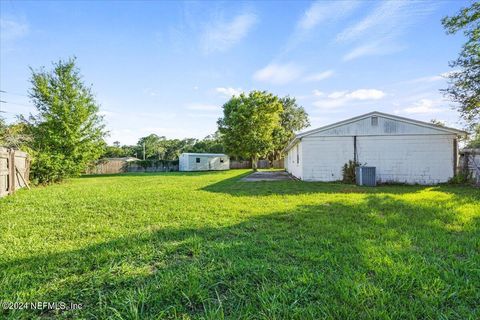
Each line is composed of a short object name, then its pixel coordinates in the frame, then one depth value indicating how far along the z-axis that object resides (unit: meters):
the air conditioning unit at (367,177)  9.91
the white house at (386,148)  10.38
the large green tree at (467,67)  9.36
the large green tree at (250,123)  25.73
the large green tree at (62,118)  12.73
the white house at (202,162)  28.86
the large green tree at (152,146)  53.59
